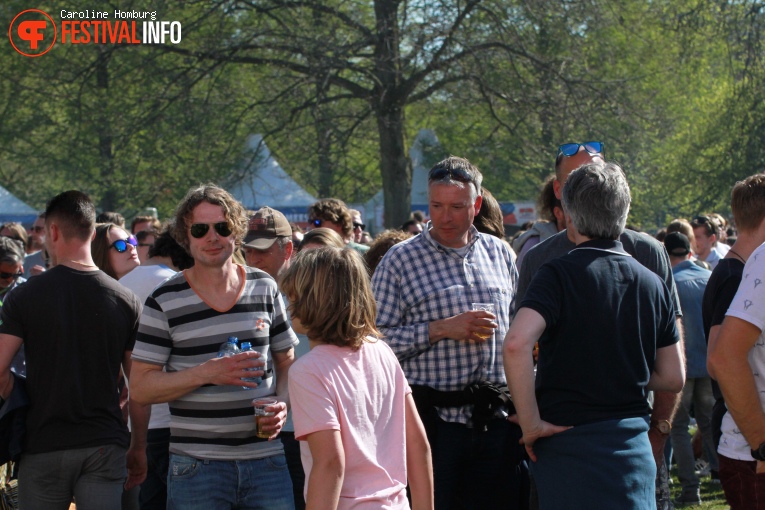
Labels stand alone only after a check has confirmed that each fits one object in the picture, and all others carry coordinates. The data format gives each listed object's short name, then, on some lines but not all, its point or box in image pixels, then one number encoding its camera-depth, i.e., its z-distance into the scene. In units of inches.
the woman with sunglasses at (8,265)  500.9
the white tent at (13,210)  1498.4
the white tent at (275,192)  1344.5
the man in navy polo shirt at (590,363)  247.6
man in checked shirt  330.7
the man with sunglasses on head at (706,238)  788.0
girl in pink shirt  218.2
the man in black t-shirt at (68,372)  323.1
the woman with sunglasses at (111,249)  449.7
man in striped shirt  269.4
